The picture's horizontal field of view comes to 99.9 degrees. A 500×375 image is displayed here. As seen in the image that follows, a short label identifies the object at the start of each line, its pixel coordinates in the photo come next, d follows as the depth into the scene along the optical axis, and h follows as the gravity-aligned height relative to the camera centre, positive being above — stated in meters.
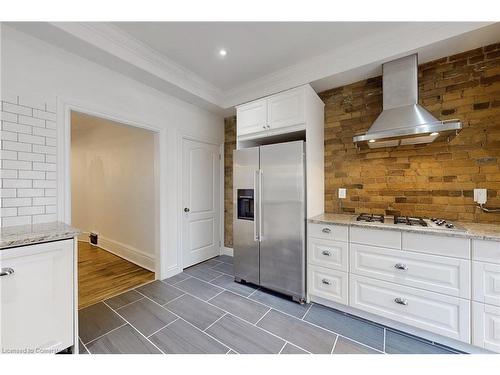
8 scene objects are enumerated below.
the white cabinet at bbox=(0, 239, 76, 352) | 1.23 -0.68
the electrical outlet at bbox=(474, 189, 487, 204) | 1.91 -0.07
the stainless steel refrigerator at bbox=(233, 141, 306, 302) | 2.25 -0.32
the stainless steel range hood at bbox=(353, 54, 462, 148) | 1.89 +0.72
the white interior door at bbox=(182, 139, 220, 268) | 3.17 -0.19
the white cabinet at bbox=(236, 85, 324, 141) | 2.34 +0.90
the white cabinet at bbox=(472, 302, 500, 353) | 1.46 -0.98
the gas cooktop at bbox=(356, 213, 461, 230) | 1.80 -0.31
